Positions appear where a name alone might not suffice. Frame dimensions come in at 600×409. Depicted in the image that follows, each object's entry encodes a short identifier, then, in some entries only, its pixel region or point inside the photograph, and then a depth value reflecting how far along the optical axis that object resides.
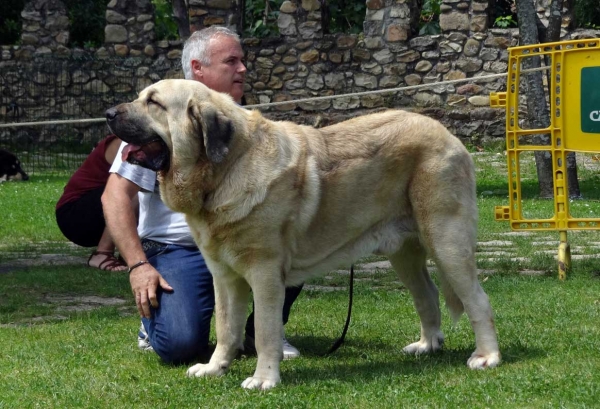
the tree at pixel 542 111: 22.84
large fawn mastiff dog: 7.98
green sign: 12.91
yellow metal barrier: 12.99
